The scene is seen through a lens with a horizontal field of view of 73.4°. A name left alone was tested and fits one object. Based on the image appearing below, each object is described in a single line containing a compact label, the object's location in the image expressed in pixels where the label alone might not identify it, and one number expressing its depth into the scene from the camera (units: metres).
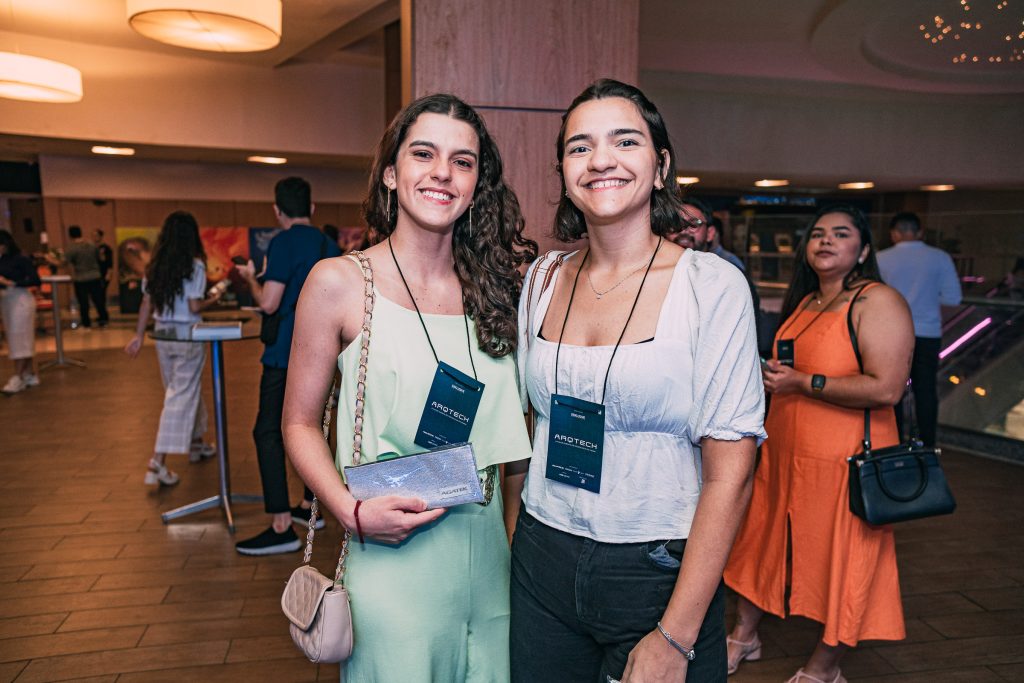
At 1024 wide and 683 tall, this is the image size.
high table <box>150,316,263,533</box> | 3.82
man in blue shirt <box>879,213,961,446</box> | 5.22
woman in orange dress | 2.31
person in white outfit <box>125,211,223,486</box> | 4.43
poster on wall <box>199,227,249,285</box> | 14.02
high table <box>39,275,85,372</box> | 8.34
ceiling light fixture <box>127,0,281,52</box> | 5.13
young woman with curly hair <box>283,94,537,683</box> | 1.35
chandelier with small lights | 5.94
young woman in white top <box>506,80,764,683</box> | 1.21
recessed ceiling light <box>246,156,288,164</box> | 12.11
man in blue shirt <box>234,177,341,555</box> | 3.39
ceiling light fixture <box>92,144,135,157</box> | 10.54
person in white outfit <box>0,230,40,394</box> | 7.38
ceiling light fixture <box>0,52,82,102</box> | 6.07
